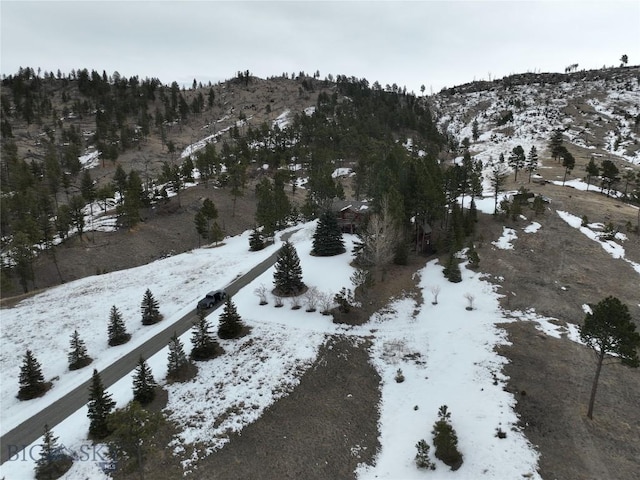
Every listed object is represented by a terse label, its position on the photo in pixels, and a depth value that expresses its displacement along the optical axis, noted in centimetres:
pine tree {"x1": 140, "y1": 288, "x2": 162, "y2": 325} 3575
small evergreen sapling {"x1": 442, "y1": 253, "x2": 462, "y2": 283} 4294
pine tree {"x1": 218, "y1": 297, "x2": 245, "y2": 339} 3206
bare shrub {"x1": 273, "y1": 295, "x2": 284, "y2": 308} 3855
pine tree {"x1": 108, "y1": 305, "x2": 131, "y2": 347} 3241
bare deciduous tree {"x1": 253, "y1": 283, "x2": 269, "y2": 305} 3906
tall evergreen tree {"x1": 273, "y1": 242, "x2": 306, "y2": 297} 4059
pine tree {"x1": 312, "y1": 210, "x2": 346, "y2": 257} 5188
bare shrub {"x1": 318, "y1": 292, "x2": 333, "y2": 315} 3725
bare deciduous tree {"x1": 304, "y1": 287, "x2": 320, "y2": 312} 3775
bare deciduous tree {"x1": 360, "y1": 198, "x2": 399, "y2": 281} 4247
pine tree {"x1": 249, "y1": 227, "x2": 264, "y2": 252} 5731
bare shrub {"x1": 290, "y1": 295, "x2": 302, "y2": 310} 3810
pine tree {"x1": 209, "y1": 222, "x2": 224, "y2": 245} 6141
